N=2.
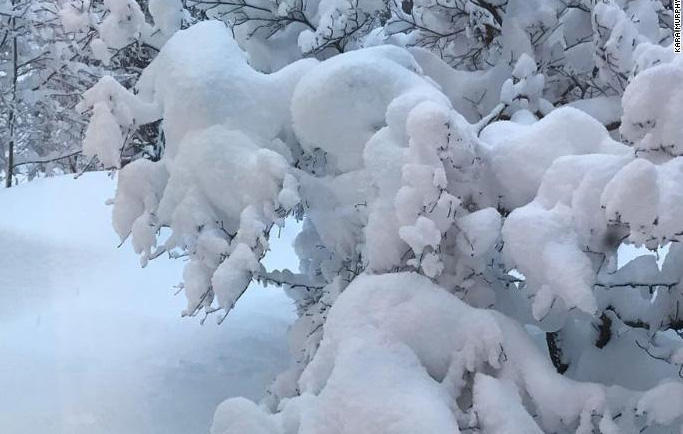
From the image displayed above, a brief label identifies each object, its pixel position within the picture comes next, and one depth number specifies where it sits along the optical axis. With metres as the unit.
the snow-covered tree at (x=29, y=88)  16.23
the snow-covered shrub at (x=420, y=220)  2.59
